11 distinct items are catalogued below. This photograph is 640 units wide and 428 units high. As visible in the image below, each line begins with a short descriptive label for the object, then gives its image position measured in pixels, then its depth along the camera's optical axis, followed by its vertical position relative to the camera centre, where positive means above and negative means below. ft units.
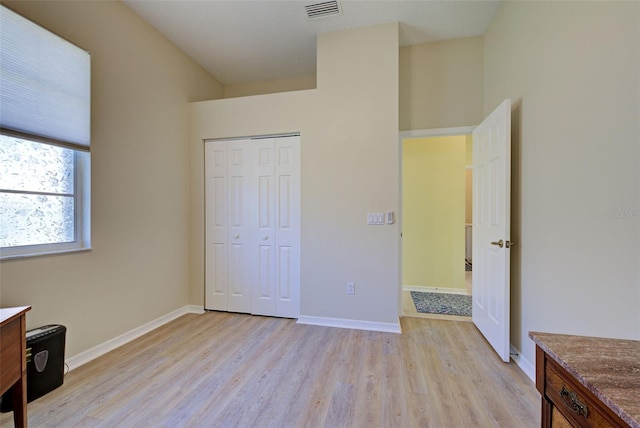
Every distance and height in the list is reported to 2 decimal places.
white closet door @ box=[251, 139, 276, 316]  10.01 -0.72
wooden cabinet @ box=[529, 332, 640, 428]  1.92 -1.31
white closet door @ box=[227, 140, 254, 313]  10.20 -0.43
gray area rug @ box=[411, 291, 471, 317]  10.48 -3.79
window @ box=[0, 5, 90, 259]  5.51 +1.63
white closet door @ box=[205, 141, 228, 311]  10.44 -0.49
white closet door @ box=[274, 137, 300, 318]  9.78 -0.45
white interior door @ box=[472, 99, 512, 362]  6.80 -0.35
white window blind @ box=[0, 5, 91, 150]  5.41 +2.92
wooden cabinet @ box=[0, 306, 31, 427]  4.09 -2.32
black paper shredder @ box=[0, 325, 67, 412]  5.28 -3.08
